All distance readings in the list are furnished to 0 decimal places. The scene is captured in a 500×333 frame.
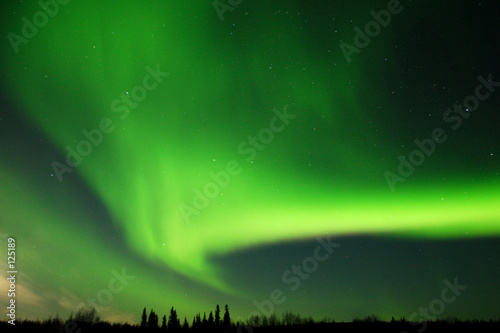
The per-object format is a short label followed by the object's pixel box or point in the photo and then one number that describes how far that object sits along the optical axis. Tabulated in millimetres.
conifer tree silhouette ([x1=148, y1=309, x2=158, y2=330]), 71312
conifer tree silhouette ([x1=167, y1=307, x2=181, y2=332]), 73894
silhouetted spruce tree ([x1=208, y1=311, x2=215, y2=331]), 70938
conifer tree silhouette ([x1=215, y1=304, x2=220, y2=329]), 73438
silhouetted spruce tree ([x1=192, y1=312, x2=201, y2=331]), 74531
